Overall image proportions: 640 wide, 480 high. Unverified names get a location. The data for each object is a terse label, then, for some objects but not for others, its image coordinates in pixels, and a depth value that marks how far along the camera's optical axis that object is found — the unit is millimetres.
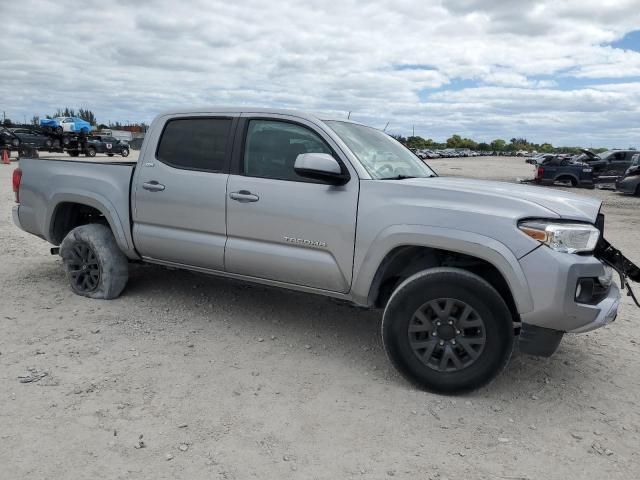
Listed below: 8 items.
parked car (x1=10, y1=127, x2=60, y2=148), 28938
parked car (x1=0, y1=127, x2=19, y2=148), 28203
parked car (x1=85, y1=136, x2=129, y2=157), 33012
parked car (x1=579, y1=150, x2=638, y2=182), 22969
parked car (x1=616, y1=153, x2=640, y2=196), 19094
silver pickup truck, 3242
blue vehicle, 31478
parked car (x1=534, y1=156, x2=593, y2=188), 21500
